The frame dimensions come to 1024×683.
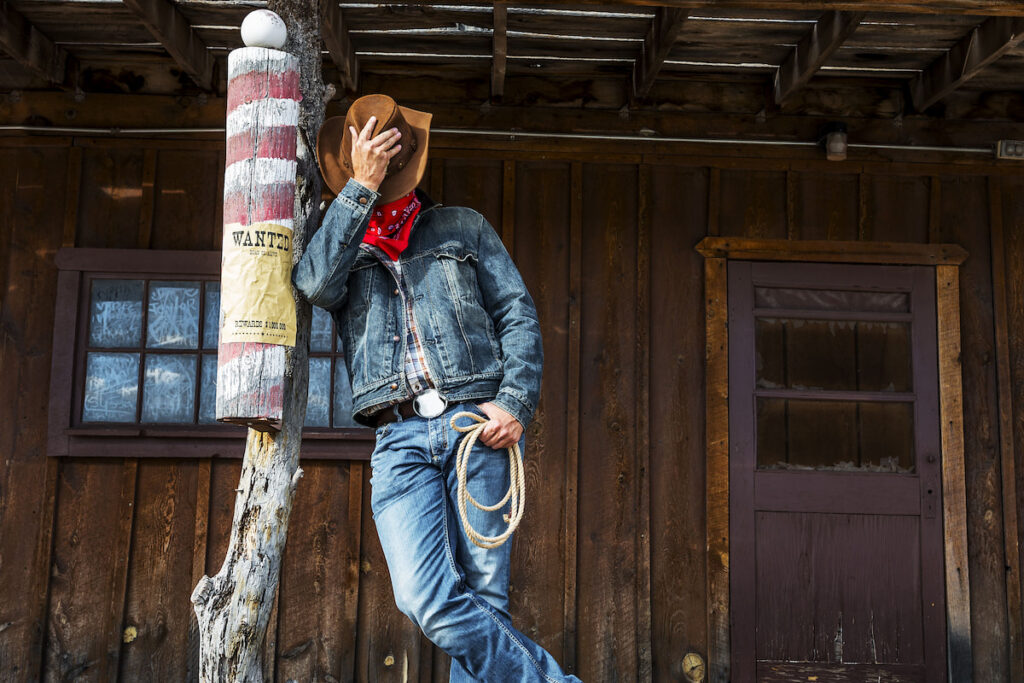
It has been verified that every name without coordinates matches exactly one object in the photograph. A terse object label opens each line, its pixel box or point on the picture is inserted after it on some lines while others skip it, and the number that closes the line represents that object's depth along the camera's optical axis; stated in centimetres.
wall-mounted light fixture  457
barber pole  249
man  262
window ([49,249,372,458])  439
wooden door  445
